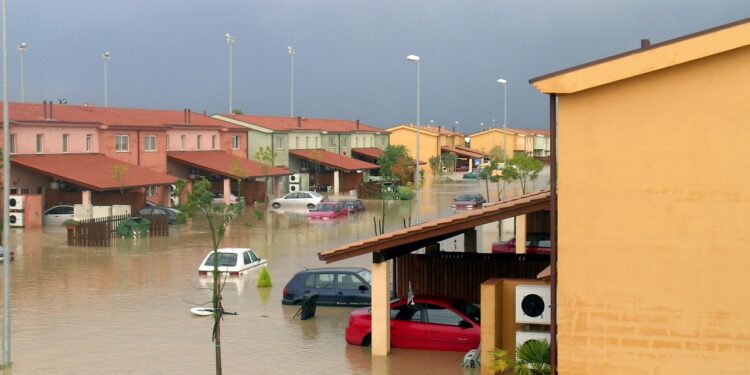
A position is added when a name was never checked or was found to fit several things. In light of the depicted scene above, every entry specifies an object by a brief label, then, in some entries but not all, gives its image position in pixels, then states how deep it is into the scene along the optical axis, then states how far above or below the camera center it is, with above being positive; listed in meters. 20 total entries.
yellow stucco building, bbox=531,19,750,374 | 14.50 -0.36
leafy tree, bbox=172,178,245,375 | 15.91 -0.41
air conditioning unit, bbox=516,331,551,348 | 16.86 -2.53
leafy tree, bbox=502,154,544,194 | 69.44 +1.11
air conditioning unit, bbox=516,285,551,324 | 16.95 -2.02
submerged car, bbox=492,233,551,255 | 31.25 -1.94
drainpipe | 15.18 -0.45
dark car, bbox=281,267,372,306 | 25.39 -2.58
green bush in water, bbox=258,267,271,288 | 29.02 -2.74
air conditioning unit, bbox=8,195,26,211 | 46.84 -0.78
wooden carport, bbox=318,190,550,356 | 18.16 -1.06
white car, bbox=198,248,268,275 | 31.22 -2.42
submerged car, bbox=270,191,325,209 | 61.97 -0.95
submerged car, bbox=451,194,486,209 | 61.62 -1.05
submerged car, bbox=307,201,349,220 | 55.51 -1.47
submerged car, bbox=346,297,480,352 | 19.58 -2.73
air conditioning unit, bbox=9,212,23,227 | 46.88 -1.57
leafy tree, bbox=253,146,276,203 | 66.69 +1.78
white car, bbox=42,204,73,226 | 48.69 -1.44
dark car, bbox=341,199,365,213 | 59.66 -1.26
